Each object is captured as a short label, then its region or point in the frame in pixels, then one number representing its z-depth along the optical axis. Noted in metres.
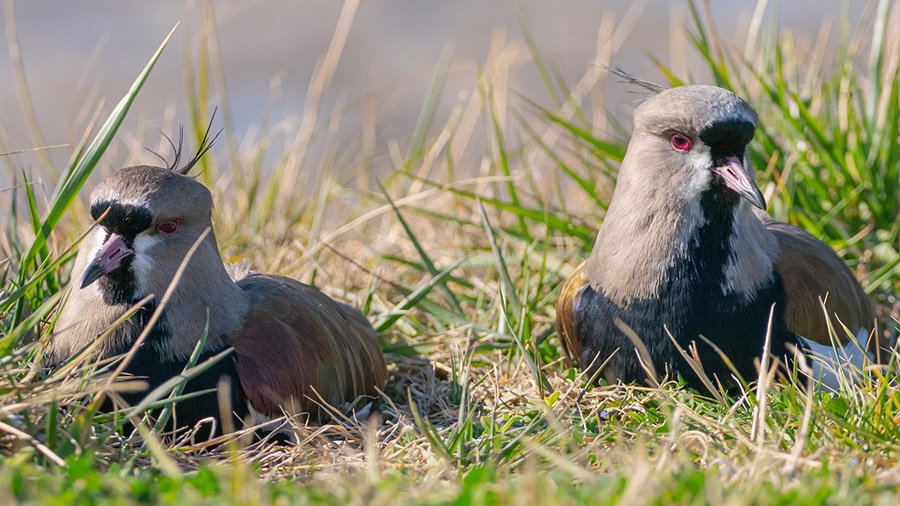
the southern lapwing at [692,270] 8.34
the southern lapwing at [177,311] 7.62
